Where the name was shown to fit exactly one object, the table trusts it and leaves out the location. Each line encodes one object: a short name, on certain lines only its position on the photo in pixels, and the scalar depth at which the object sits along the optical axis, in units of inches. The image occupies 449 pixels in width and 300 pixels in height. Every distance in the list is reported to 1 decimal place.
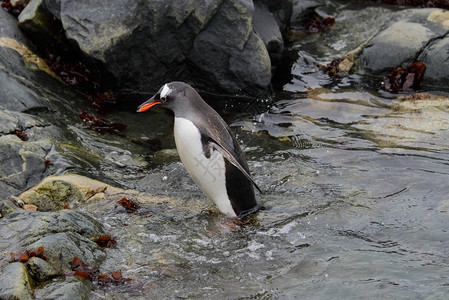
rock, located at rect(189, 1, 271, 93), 631.8
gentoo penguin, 414.6
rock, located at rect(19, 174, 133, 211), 414.3
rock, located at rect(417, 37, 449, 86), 667.4
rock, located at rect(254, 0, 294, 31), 752.5
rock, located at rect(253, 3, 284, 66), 703.1
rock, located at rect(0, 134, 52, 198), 424.8
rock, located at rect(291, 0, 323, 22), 903.1
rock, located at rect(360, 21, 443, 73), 687.7
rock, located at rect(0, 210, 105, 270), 323.9
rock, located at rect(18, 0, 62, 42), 624.4
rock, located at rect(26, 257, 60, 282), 308.0
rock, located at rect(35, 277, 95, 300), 293.6
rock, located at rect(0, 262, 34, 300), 285.3
